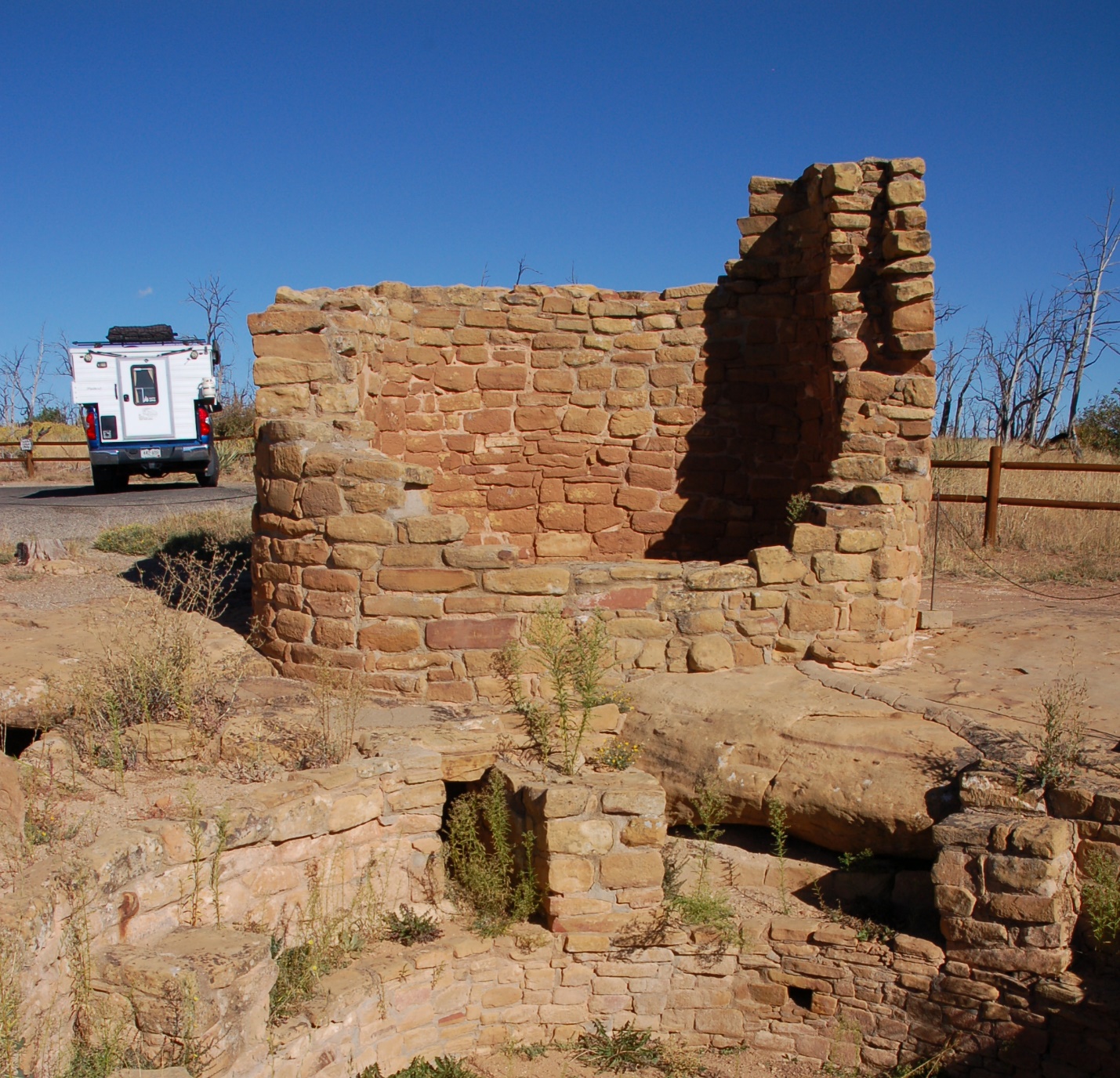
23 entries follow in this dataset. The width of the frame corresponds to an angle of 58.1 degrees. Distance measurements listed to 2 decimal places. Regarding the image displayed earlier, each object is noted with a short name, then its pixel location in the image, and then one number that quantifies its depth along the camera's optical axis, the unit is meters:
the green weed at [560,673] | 5.87
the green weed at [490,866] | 5.30
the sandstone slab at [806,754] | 5.23
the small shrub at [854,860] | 5.32
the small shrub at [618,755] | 5.66
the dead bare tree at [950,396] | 23.14
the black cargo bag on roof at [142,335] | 17.38
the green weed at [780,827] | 5.42
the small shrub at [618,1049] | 5.20
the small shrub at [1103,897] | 4.61
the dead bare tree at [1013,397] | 21.64
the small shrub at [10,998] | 3.37
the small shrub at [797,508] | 6.88
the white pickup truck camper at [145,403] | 16.66
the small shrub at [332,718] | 5.34
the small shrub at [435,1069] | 4.91
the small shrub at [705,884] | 5.29
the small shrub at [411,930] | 5.21
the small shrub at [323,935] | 4.62
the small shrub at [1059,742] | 4.91
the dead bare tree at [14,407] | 33.16
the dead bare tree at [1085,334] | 19.47
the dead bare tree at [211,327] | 29.64
